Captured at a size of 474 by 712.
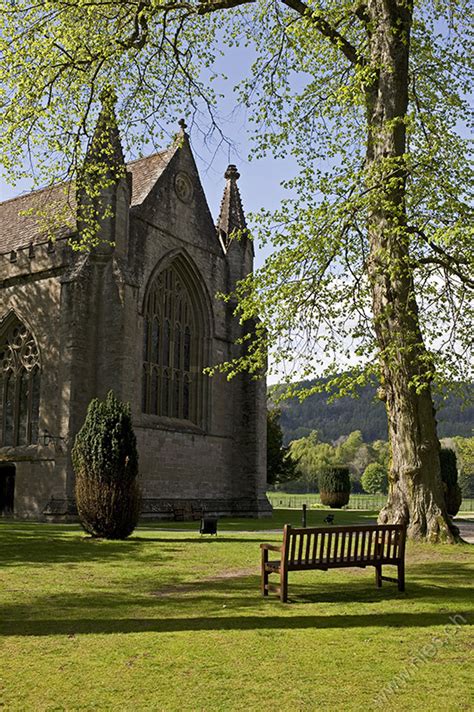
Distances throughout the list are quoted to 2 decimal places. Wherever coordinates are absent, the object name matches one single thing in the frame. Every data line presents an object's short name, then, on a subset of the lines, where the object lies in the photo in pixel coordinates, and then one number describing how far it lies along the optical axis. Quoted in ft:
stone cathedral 82.43
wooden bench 27.40
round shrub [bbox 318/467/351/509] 140.26
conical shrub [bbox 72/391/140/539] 53.47
